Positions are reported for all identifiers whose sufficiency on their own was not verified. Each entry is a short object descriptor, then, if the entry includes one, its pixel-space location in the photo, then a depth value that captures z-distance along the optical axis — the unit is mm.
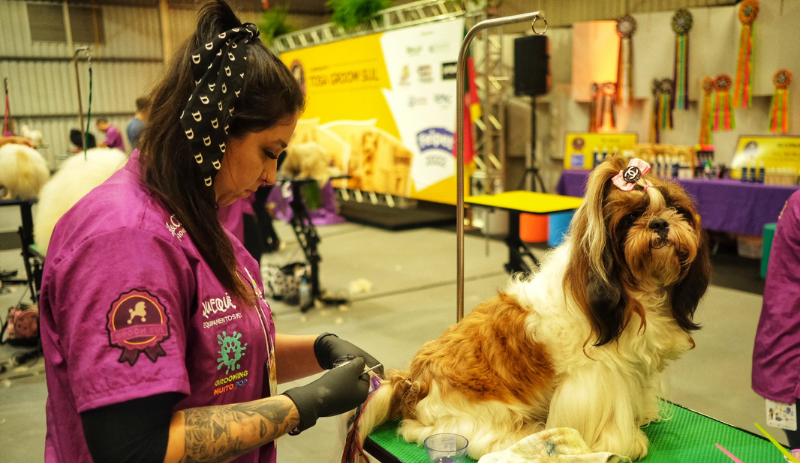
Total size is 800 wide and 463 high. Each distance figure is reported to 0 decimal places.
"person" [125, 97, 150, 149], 5488
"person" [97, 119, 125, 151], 9242
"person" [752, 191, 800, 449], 2084
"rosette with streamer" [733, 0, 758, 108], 6941
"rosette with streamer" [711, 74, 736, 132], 7328
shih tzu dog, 1605
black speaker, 8016
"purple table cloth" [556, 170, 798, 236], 5992
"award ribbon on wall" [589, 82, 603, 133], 8485
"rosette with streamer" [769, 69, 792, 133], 6762
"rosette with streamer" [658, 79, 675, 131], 7863
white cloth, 1562
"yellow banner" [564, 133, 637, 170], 8086
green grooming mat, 1709
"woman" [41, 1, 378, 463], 922
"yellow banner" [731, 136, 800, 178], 6336
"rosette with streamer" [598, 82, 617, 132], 8383
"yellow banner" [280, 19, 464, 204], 8516
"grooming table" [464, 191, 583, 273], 4387
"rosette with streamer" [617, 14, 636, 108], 8133
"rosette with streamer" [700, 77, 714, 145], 7511
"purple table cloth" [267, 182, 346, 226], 9983
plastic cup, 1638
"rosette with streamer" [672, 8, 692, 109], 7566
